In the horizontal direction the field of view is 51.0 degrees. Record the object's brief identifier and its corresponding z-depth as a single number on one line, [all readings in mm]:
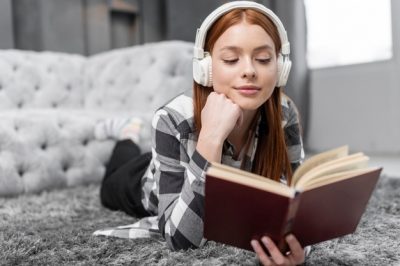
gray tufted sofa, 1852
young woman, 801
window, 3215
